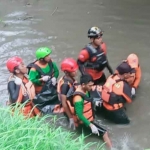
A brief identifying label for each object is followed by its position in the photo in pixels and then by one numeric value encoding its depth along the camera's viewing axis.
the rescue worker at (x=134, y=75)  9.34
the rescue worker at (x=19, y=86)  8.58
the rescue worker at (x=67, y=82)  8.74
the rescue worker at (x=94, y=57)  9.80
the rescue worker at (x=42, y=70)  9.48
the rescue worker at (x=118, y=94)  9.01
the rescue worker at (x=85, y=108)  8.34
